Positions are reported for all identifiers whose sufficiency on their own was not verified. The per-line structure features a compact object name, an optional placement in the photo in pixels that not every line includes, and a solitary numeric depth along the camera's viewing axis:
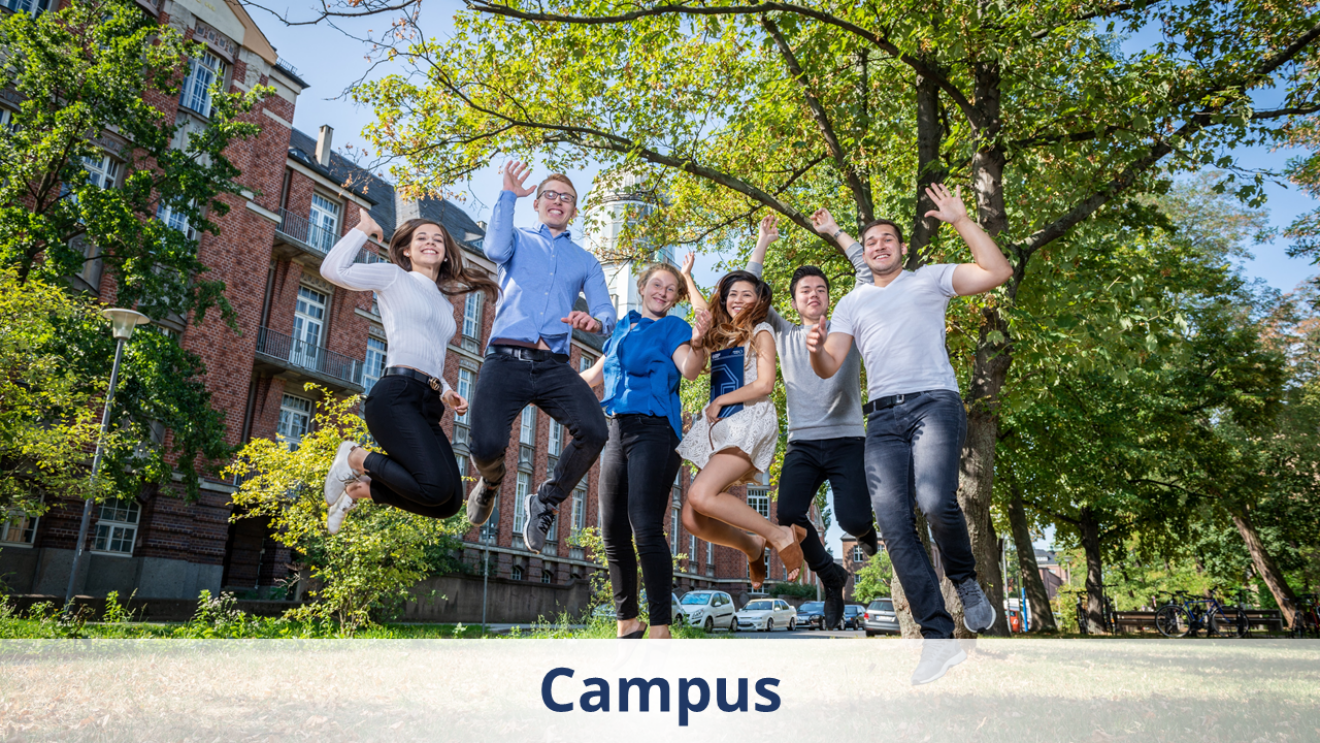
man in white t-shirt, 4.27
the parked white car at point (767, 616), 34.09
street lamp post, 14.51
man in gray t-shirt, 5.17
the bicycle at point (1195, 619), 24.75
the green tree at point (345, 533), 14.78
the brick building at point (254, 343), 21.59
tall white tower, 11.89
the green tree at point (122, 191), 17.22
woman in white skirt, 4.98
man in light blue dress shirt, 4.77
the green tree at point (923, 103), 8.55
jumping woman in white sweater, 4.41
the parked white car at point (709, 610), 28.83
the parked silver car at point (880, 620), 30.52
